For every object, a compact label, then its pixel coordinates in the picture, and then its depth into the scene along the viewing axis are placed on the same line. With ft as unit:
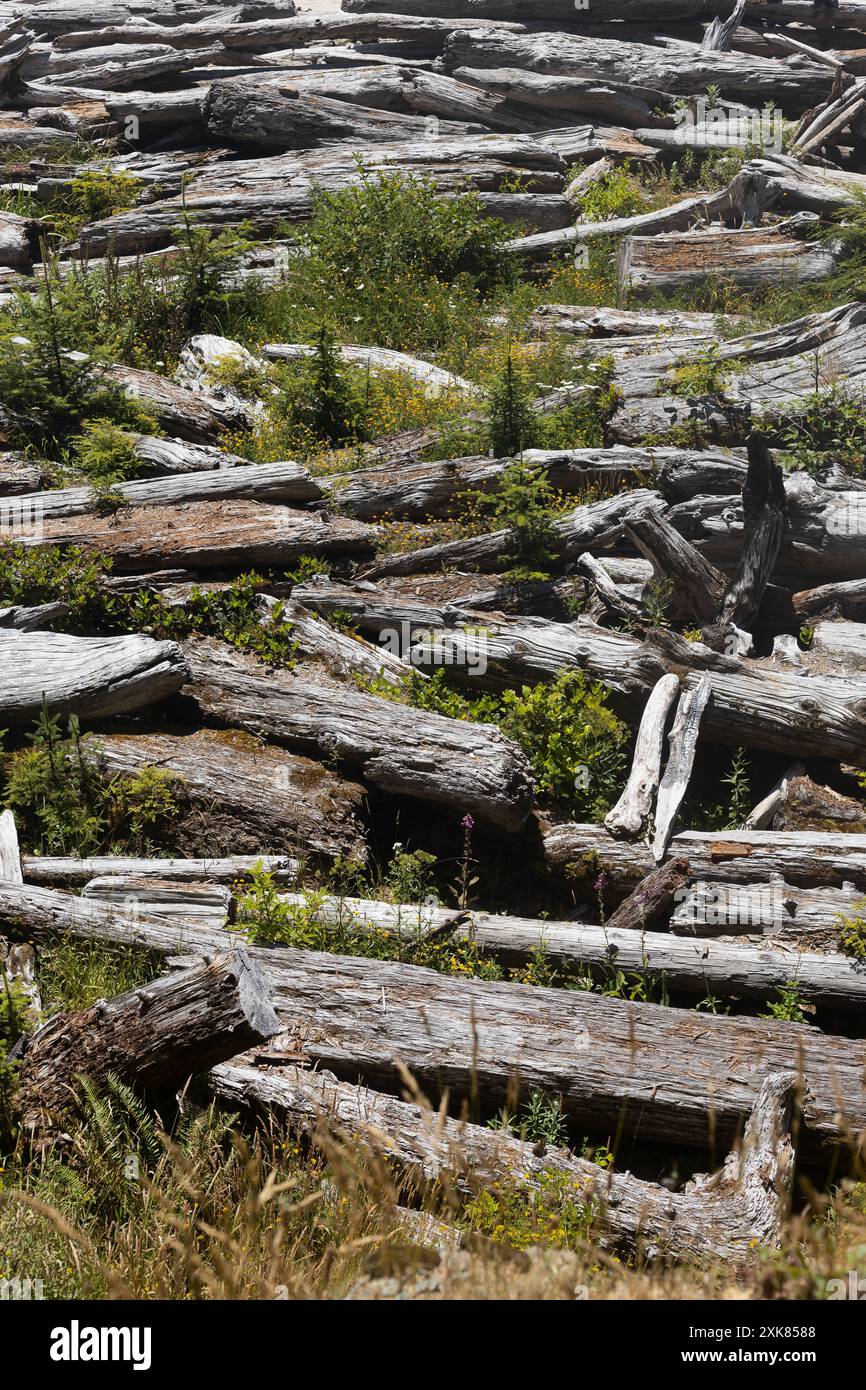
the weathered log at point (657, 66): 67.46
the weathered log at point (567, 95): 66.28
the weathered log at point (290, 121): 60.18
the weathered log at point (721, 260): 48.29
